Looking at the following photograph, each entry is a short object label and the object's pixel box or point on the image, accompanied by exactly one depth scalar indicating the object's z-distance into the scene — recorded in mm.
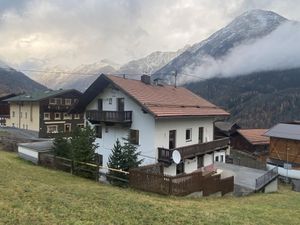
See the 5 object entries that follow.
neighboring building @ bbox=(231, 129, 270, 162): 41332
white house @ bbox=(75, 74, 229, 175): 20987
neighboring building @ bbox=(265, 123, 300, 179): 30672
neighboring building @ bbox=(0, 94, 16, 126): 53553
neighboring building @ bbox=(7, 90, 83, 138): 41752
